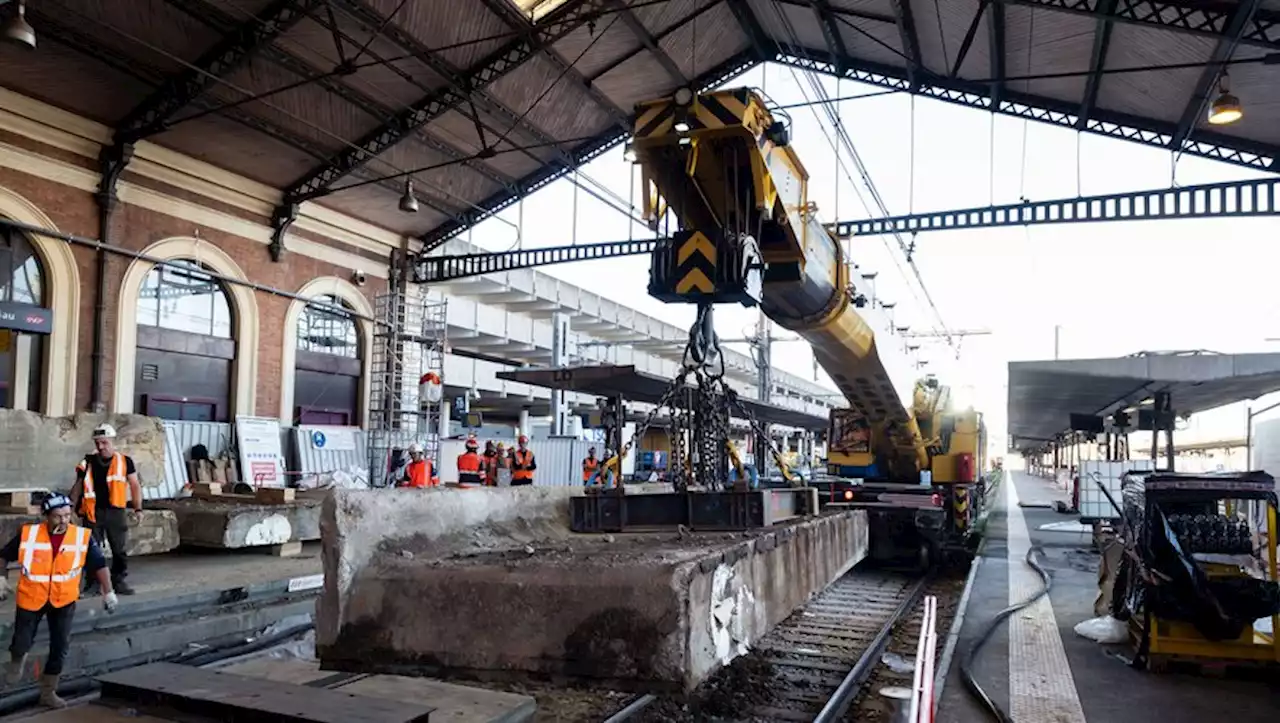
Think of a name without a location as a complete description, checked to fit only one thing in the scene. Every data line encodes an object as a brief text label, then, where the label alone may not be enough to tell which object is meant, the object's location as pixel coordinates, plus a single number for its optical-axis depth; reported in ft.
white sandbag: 24.54
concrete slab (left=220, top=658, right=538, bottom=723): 16.40
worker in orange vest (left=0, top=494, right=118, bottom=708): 18.24
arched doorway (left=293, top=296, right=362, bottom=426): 63.41
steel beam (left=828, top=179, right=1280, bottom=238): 45.75
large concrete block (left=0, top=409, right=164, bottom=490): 31.35
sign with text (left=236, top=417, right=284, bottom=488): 53.78
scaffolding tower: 65.92
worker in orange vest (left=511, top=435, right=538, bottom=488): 46.39
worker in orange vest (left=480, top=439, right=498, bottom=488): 49.73
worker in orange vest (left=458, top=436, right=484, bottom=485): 48.91
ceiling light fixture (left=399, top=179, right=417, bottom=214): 52.24
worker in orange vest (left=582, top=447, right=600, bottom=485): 51.77
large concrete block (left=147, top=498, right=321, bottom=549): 29.99
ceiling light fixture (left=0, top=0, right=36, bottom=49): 28.81
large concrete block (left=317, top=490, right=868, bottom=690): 9.07
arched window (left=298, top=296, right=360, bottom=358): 63.62
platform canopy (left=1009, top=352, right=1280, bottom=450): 41.19
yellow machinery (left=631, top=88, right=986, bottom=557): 15.75
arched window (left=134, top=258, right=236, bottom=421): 52.42
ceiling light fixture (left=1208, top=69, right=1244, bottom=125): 32.50
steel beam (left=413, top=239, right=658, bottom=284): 64.75
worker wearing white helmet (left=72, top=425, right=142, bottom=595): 24.31
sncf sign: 42.65
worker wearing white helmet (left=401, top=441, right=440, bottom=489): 44.78
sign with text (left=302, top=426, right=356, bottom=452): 60.39
